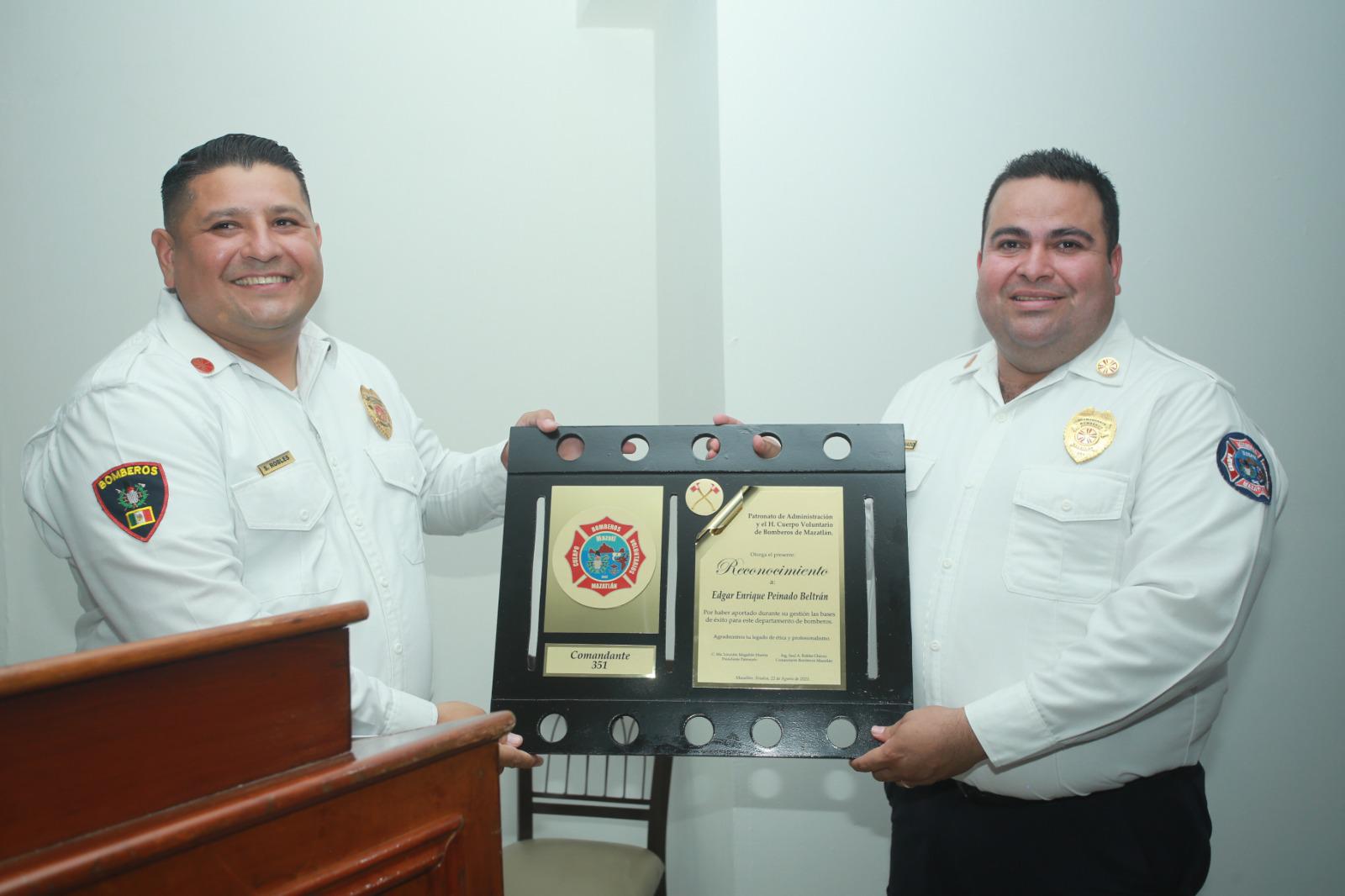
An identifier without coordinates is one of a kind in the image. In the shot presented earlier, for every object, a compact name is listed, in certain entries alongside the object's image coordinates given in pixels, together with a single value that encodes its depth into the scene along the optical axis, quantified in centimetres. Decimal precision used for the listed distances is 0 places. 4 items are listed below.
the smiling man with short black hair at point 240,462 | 127
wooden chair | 212
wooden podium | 59
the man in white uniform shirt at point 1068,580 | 136
